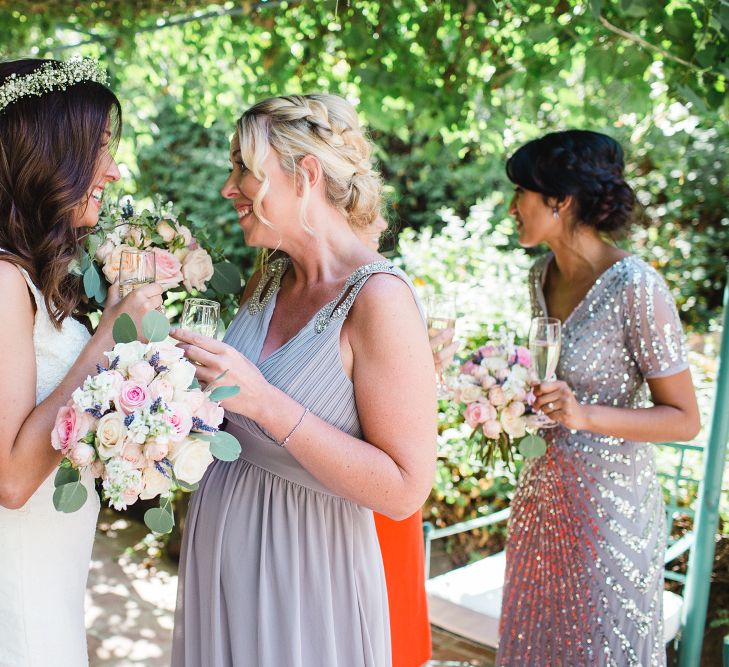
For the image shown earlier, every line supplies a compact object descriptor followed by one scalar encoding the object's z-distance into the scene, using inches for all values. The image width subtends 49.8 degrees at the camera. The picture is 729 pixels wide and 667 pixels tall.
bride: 78.0
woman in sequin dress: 112.3
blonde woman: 79.4
